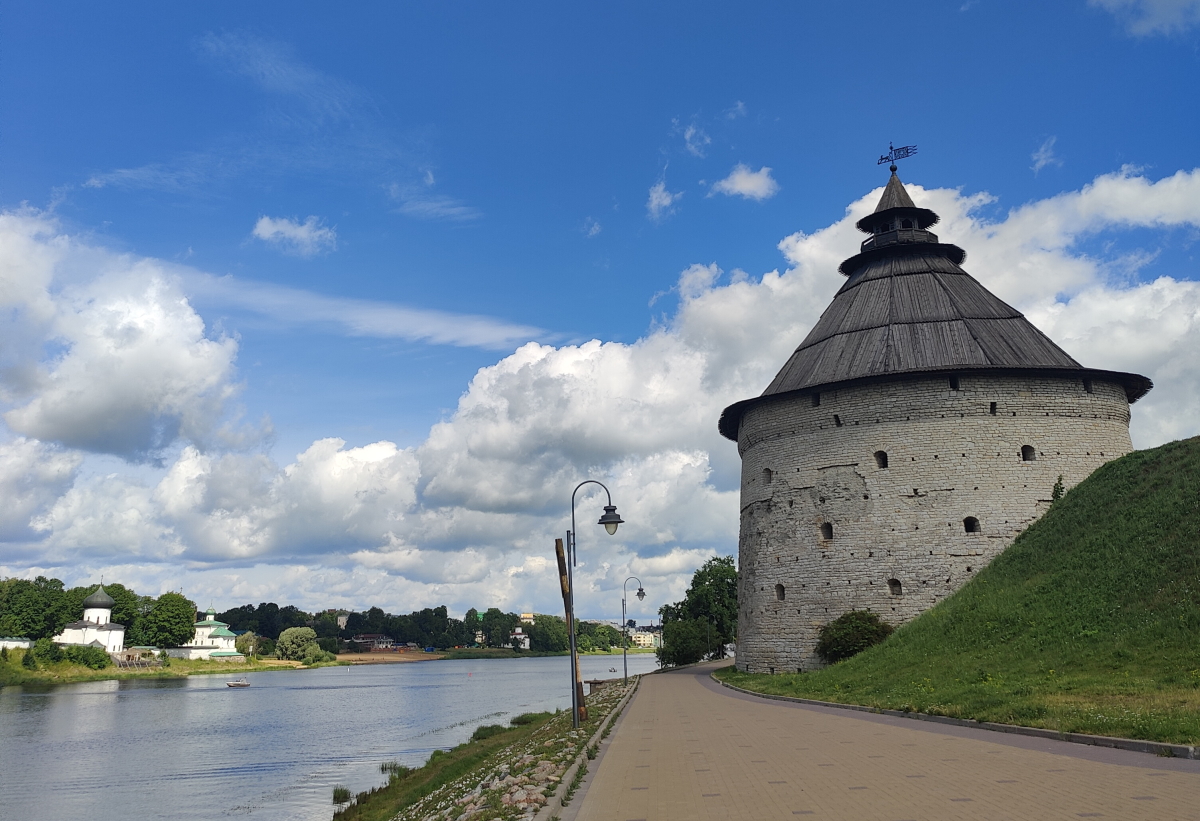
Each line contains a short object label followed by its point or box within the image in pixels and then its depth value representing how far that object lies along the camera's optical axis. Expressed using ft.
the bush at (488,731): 109.50
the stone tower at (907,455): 102.78
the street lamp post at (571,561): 62.50
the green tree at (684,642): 193.26
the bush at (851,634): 99.04
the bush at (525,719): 120.77
